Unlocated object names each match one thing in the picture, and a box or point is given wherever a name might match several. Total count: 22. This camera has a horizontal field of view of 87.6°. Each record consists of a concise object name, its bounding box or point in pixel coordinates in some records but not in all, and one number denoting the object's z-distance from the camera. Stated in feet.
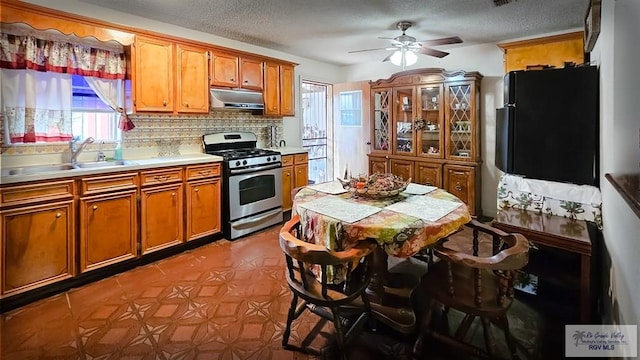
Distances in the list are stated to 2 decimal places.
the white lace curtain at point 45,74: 9.04
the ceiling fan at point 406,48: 11.13
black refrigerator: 7.71
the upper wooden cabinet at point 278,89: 14.82
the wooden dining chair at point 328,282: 5.28
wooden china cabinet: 14.34
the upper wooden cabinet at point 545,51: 12.34
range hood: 12.76
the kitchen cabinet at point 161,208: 10.28
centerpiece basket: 7.32
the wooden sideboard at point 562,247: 6.57
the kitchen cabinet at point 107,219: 8.97
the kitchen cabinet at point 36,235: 7.72
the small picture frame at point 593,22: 7.04
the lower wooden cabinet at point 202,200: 11.48
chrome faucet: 10.14
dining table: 5.68
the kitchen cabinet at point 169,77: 10.70
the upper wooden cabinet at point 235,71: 12.73
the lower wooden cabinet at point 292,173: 15.14
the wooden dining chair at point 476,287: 5.16
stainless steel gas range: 12.55
